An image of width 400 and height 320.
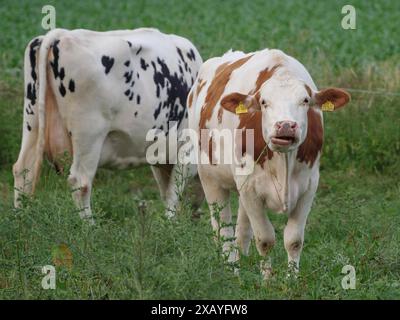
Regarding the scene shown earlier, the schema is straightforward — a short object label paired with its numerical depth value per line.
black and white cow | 16.68
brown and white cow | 12.72
